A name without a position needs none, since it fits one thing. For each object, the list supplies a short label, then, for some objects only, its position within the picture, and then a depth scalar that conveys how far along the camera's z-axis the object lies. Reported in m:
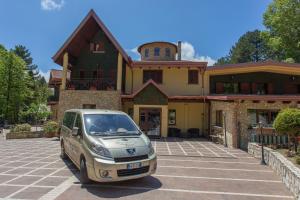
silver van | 6.33
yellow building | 19.89
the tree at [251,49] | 53.83
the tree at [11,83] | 34.41
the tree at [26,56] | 64.94
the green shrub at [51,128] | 20.05
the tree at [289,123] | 9.85
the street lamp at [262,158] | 10.52
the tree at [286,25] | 31.67
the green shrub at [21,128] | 20.42
